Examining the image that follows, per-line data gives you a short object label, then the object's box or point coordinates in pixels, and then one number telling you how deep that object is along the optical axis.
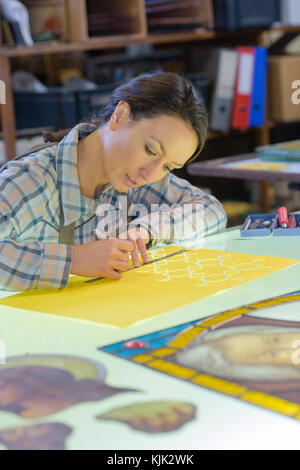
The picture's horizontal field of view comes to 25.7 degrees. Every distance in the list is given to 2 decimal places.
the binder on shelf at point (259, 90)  3.07
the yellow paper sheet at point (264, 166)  2.25
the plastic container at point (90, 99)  2.65
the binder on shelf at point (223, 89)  3.00
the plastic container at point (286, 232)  1.45
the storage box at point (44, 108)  2.62
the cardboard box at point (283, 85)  3.13
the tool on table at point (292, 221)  1.50
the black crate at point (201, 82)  2.96
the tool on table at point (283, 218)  1.48
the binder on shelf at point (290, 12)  3.32
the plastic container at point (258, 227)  1.45
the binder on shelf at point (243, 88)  3.03
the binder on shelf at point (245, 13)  3.02
